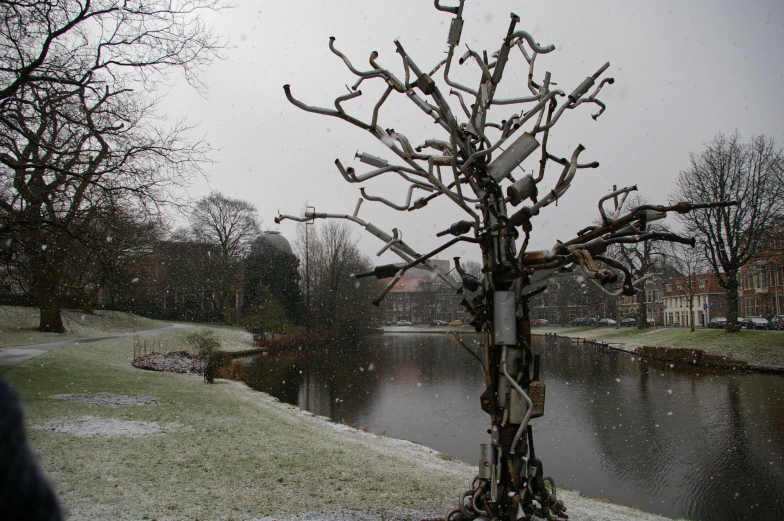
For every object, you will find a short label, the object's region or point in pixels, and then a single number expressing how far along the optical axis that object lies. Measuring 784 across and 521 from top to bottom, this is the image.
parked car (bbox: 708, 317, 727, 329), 46.48
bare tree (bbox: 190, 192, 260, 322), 51.50
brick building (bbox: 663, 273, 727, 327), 59.08
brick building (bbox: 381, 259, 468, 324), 86.69
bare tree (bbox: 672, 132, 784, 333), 29.27
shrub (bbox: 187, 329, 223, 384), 19.39
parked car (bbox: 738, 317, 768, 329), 41.66
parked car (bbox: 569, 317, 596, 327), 69.31
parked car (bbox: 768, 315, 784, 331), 38.14
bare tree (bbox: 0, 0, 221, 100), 10.32
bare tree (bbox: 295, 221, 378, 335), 49.22
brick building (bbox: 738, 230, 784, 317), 32.14
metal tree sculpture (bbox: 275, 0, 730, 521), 3.41
